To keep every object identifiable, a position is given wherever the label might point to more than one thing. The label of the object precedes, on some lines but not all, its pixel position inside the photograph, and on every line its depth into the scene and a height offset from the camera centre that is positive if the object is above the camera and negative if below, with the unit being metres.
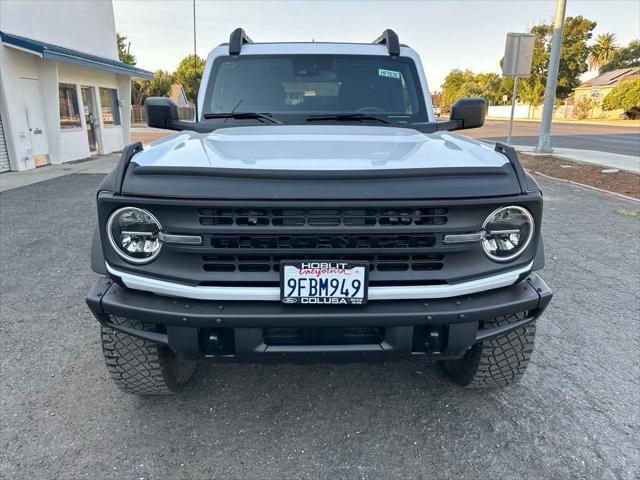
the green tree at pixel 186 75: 54.28 +3.99
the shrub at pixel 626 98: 42.16 +1.08
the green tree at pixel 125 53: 40.66 +4.69
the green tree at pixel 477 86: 69.31 +3.79
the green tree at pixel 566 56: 51.03 +5.70
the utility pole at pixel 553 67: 13.20 +1.16
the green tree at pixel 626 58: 70.12 +7.55
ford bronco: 1.98 -0.61
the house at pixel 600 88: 49.56 +2.38
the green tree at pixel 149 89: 46.28 +1.81
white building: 11.50 +0.73
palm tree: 76.75 +9.56
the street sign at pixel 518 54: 13.81 +1.57
